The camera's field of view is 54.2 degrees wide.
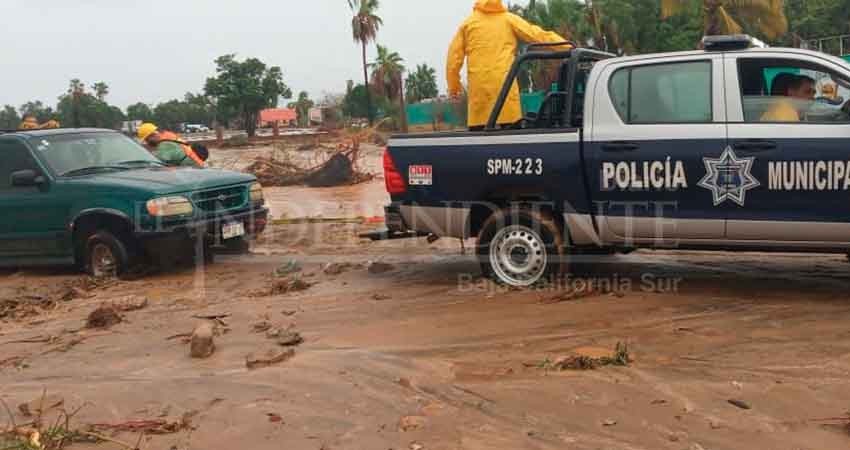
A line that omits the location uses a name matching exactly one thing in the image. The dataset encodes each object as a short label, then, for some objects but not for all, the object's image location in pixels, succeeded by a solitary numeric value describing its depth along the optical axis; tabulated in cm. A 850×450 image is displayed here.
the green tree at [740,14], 1967
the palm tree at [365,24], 5081
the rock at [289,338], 535
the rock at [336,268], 794
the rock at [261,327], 579
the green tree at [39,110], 5526
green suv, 805
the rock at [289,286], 716
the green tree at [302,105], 8375
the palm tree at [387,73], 5709
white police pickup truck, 555
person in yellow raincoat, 779
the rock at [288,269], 804
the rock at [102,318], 618
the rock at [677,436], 357
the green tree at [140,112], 7698
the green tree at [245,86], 6038
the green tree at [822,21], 4191
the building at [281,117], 8106
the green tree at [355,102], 6969
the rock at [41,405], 429
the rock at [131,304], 671
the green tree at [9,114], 5156
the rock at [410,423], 384
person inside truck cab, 560
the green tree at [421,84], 7288
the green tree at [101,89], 7331
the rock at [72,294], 749
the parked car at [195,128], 7100
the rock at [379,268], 781
